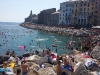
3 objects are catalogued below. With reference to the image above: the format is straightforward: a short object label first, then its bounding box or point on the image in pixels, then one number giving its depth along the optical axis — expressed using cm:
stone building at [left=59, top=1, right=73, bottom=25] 4761
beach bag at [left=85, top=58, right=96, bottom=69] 626
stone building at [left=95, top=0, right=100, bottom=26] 4240
